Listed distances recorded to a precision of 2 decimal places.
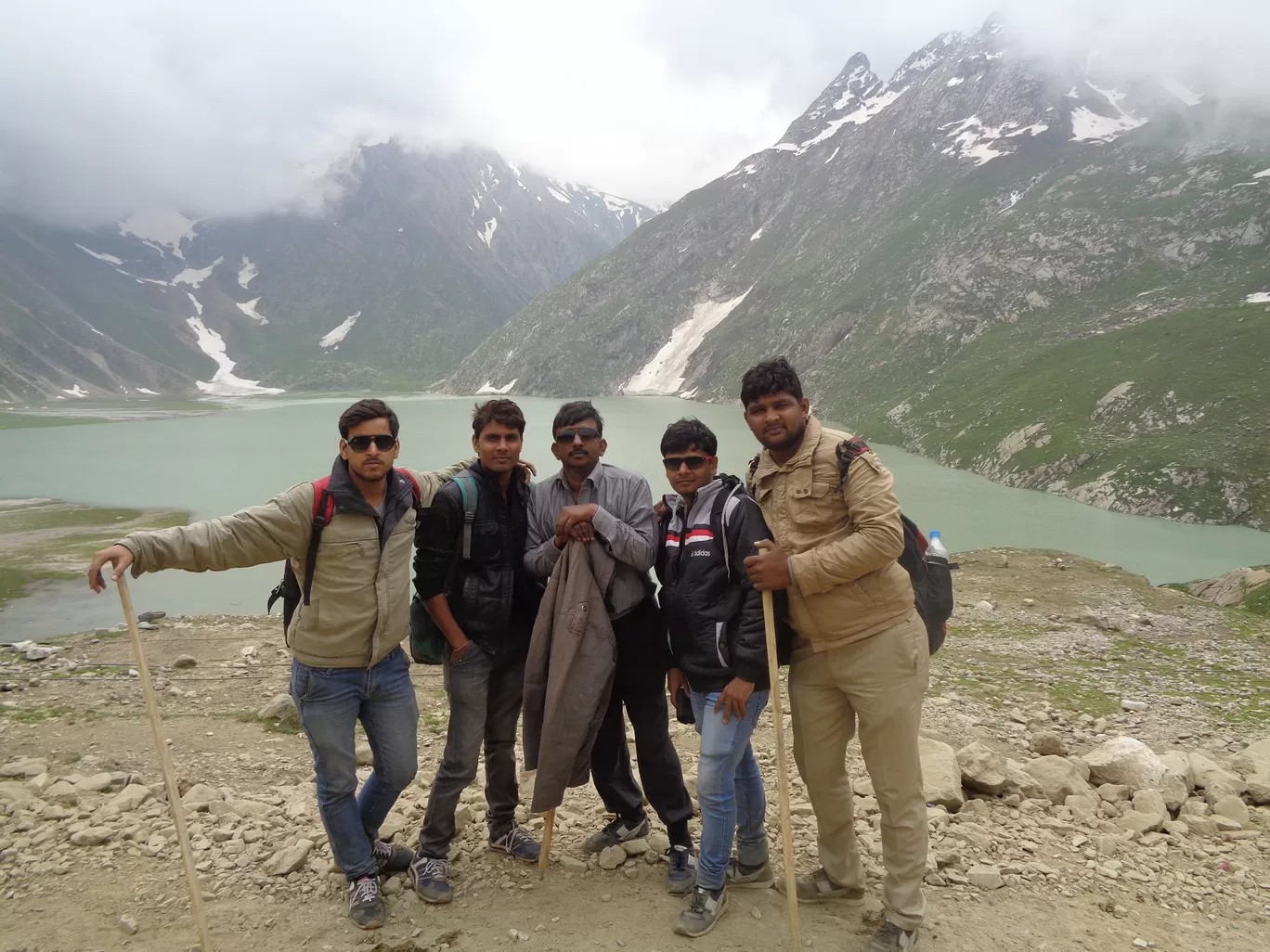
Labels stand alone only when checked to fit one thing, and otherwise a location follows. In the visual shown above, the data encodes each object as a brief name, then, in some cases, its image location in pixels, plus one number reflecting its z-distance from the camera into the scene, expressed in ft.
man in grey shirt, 14.34
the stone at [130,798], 18.98
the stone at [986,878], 15.93
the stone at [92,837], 17.15
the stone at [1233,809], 18.89
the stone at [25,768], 21.79
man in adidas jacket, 13.57
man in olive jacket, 13.41
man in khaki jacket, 12.68
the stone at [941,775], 19.49
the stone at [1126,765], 20.38
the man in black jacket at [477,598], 14.78
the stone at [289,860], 16.11
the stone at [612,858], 16.34
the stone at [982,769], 20.47
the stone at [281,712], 29.29
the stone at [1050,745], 25.32
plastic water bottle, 14.67
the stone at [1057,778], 20.51
